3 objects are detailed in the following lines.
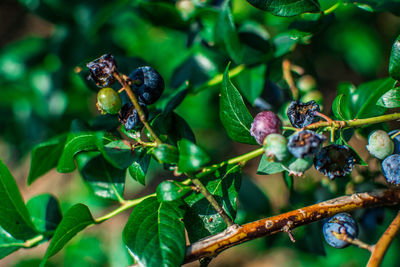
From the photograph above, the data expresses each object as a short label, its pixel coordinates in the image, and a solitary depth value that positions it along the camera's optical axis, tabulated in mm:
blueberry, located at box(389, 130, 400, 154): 435
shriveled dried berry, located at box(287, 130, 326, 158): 402
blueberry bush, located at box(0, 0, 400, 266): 418
